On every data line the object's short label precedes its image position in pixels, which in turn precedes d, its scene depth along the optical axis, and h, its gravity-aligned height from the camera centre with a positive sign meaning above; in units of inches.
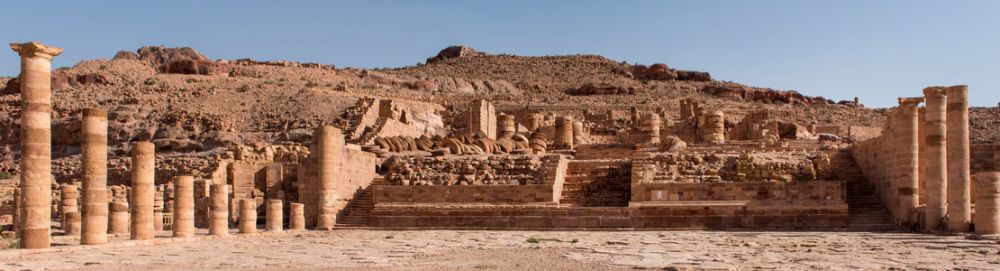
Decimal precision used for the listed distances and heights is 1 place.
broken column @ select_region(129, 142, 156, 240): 744.3 -21.2
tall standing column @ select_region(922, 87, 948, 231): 786.2 +6.4
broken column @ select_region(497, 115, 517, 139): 1574.8 +59.3
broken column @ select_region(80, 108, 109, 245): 691.4 -9.7
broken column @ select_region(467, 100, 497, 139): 1652.3 +77.6
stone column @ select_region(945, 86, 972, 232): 754.2 +4.8
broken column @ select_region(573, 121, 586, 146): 1571.1 +49.8
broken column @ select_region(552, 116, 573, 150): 1429.6 +46.6
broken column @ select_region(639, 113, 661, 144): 1480.1 +54.9
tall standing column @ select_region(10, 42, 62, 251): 637.3 +12.2
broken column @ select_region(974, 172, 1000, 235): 715.4 -29.7
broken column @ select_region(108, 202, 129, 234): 834.2 -47.2
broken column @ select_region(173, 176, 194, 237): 802.8 -36.4
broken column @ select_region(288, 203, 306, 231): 932.6 -49.8
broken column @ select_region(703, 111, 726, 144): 1460.4 +60.0
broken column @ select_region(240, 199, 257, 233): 864.9 -45.5
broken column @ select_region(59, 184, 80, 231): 932.0 -34.5
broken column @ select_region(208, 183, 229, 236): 842.2 -42.0
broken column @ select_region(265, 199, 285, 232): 901.2 -47.1
